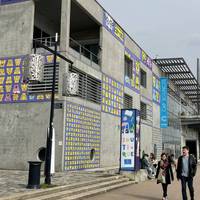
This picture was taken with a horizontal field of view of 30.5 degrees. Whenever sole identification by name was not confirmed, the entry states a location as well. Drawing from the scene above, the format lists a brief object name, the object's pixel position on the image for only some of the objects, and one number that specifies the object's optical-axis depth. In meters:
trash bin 11.52
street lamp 11.14
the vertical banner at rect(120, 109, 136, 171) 18.22
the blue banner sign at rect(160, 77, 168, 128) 41.63
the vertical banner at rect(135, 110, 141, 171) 18.36
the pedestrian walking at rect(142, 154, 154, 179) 20.85
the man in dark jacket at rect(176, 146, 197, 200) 10.52
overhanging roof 42.75
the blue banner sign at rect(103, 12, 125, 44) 25.94
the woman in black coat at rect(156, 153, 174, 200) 11.73
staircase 10.42
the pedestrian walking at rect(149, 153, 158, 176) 22.06
